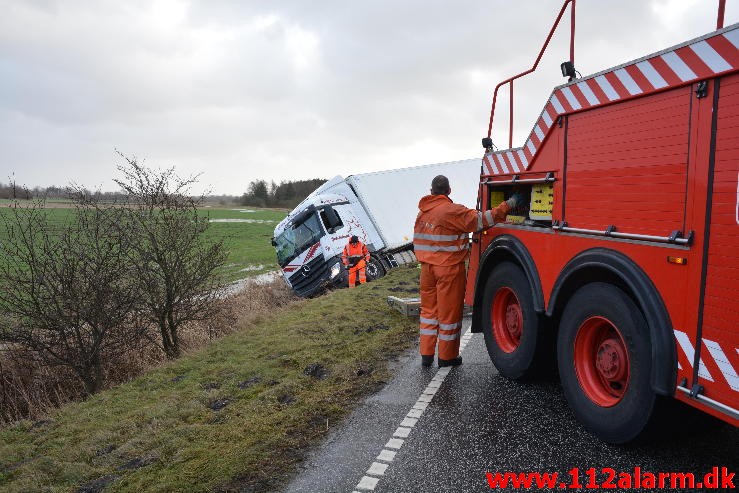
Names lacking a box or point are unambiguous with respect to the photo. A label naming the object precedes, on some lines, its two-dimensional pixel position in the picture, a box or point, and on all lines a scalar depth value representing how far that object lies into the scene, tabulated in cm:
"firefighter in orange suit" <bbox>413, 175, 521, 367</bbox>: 462
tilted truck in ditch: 1448
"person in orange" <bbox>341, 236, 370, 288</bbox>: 1358
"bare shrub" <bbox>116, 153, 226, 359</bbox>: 858
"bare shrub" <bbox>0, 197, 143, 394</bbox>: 751
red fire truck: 239
